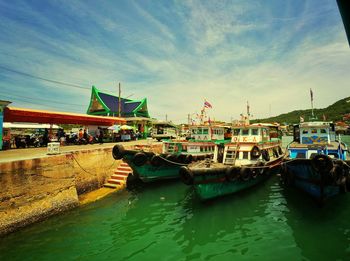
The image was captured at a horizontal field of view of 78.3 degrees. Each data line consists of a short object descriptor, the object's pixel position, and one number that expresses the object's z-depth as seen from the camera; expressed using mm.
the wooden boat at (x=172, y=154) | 15180
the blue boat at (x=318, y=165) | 9664
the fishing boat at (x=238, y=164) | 11211
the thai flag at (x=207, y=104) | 18266
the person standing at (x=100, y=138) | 23766
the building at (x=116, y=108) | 36781
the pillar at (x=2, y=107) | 15523
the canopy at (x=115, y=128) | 24922
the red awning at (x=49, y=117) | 17930
